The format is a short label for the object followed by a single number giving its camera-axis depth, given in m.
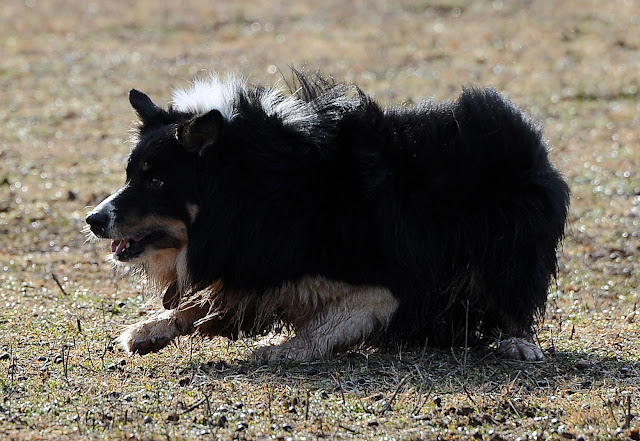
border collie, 13.04
